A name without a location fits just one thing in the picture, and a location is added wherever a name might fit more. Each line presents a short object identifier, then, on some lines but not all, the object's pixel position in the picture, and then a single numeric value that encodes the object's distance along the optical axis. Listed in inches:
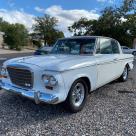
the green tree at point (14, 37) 1095.8
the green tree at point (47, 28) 1756.1
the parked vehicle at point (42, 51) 361.0
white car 107.9
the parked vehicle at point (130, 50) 681.3
